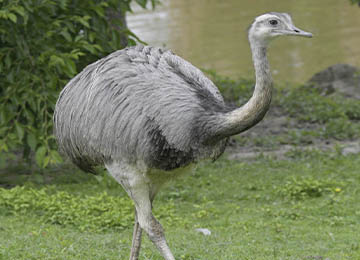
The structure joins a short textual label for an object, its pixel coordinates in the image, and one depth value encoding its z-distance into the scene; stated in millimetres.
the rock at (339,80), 23114
